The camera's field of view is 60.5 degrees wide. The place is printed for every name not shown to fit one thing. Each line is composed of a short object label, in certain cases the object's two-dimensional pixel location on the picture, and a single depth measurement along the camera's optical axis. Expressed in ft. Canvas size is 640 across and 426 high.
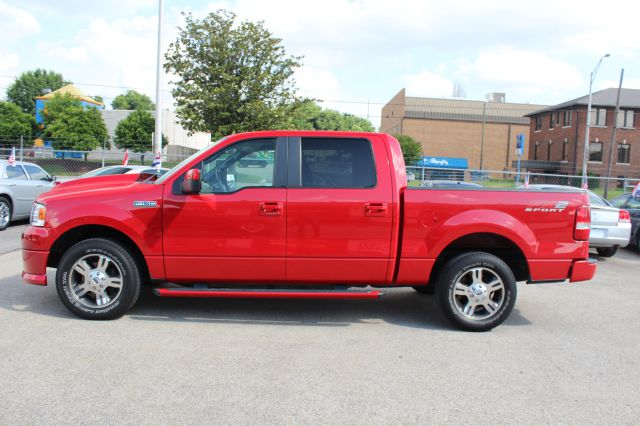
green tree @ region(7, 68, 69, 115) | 310.65
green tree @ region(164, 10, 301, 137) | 67.82
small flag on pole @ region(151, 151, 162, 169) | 59.11
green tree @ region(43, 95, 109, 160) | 169.58
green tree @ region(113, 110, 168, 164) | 179.32
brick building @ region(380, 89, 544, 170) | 240.53
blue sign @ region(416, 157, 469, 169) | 179.63
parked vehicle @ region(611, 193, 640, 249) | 40.40
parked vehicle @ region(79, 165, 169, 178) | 47.33
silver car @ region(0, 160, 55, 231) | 40.16
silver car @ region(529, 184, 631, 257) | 34.09
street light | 92.43
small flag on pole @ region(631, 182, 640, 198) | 41.79
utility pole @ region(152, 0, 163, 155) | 62.06
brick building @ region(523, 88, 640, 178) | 160.76
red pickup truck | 17.51
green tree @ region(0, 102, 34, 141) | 204.03
